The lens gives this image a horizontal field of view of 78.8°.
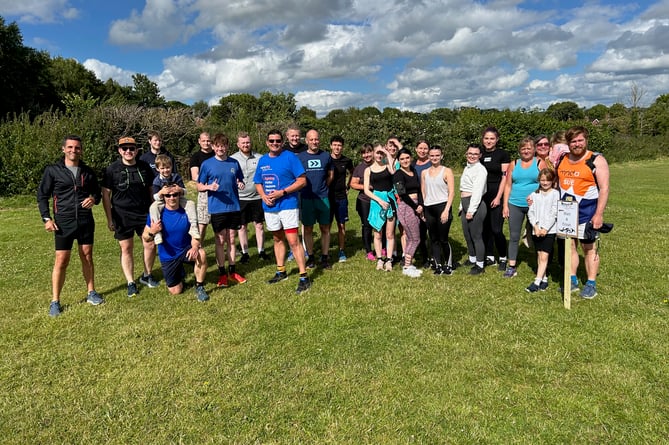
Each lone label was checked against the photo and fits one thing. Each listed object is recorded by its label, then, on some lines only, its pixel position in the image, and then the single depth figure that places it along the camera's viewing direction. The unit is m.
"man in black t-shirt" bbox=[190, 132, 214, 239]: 5.73
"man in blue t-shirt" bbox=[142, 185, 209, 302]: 5.21
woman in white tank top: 5.80
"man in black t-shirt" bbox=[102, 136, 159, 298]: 5.36
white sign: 4.59
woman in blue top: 5.52
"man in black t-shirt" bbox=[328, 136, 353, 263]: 6.91
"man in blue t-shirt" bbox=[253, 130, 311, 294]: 5.45
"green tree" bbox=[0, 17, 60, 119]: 26.56
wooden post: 4.58
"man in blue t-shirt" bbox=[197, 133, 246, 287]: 5.66
